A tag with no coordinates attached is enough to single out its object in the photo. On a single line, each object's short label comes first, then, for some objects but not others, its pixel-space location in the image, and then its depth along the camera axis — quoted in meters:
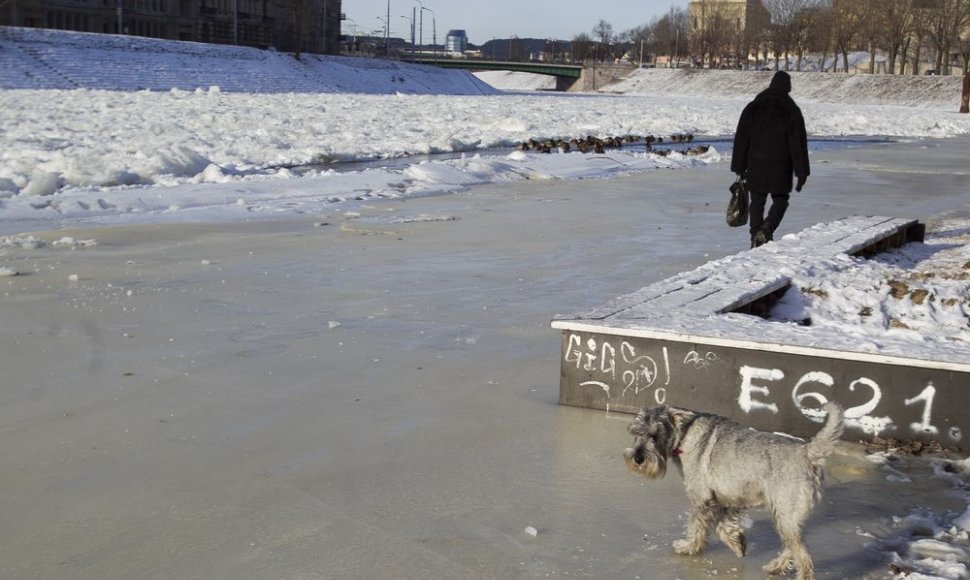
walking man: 10.88
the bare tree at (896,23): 102.06
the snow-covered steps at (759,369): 5.53
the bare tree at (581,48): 174.12
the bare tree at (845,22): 111.06
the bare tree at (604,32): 179.54
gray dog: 4.00
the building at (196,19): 77.12
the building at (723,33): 132.25
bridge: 130.75
